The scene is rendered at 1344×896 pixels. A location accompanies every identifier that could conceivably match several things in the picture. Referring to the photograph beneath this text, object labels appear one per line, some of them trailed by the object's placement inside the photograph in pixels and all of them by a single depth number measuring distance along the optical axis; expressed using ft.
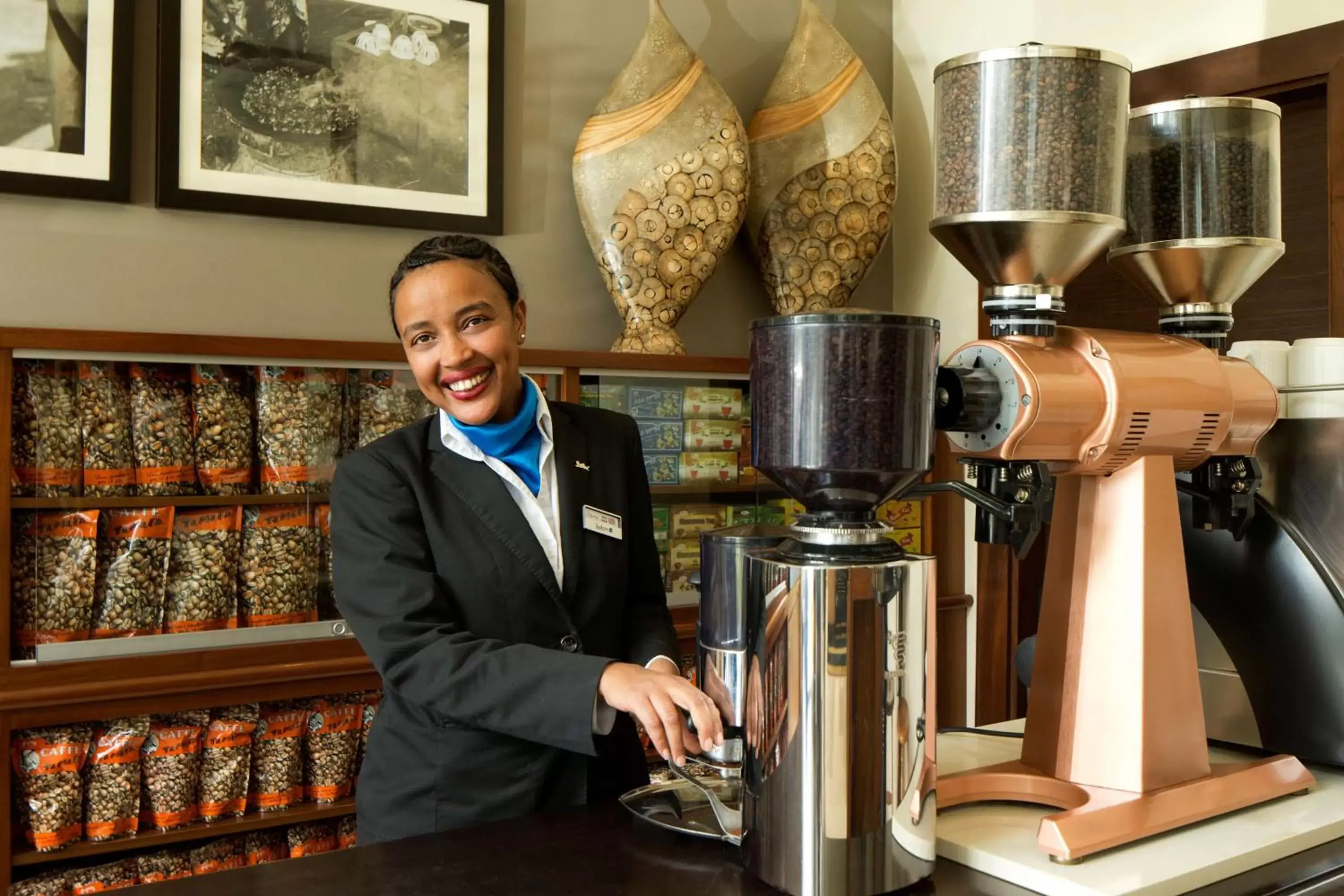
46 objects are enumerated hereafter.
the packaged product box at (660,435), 10.07
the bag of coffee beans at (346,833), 8.73
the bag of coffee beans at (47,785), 7.43
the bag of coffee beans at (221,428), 8.20
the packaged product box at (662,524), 10.28
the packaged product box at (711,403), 10.30
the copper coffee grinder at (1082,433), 3.85
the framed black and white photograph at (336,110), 8.57
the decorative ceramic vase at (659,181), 9.77
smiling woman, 5.14
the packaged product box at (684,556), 10.36
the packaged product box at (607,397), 9.63
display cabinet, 7.49
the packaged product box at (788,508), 10.73
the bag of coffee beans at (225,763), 8.15
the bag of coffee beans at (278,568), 8.36
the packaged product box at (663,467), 10.16
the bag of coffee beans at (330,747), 8.59
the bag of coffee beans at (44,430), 7.54
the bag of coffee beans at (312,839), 8.58
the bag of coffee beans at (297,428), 8.43
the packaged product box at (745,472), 10.69
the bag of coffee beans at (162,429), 7.96
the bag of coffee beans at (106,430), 7.77
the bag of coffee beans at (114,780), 7.71
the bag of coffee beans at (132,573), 7.82
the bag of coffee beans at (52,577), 7.49
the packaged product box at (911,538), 11.14
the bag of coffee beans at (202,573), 8.07
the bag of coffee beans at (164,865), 7.92
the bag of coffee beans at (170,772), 7.94
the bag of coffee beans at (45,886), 7.47
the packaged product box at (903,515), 11.08
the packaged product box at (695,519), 10.40
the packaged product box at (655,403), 9.95
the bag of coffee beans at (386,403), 8.87
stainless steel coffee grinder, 3.30
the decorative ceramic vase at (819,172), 10.61
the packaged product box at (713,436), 10.36
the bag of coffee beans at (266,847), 8.38
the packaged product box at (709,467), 10.36
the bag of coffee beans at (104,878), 7.66
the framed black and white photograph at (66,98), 7.95
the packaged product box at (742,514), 10.68
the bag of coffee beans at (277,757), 8.38
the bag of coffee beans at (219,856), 8.16
